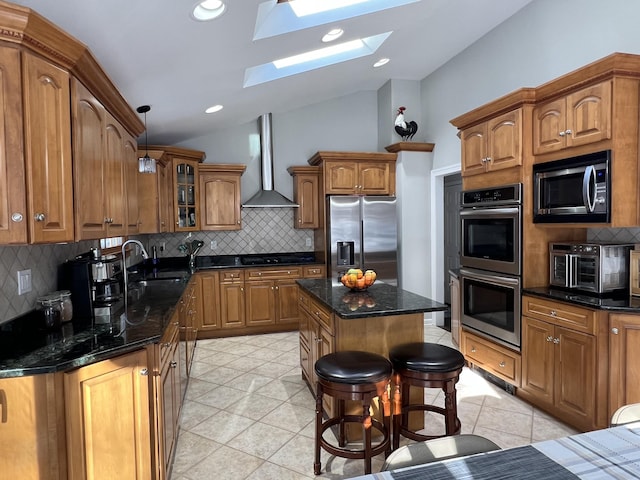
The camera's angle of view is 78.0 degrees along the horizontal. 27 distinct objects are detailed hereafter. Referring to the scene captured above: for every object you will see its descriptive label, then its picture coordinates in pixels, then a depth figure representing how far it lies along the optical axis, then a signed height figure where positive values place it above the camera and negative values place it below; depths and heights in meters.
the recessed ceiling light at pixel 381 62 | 4.65 +1.98
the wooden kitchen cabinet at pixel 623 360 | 2.34 -0.81
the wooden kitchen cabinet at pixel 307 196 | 5.48 +0.46
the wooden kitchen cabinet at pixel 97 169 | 1.77 +0.34
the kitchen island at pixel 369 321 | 2.36 -0.60
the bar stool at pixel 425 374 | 2.17 -0.82
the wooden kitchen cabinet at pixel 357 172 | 5.12 +0.74
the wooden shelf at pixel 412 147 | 5.22 +1.08
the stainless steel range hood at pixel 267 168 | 5.43 +0.88
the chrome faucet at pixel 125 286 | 2.51 -0.34
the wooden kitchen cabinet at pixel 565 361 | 2.43 -0.92
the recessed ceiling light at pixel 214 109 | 4.09 +1.29
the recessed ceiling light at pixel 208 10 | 2.06 +1.19
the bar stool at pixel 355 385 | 2.05 -0.82
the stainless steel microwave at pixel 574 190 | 2.50 +0.24
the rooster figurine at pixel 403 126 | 5.29 +1.36
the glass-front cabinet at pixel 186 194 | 4.88 +0.47
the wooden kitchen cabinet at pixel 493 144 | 3.06 +0.68
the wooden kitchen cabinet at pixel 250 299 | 4.89 -0.88
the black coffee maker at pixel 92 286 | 2.25 -0.32
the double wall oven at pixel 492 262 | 3.07 -0.30
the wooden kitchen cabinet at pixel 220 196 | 5.11 +0.46
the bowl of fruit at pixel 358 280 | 2.85 -0.37
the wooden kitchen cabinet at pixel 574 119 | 2.49 +0.72
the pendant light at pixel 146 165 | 3.04 +0.52
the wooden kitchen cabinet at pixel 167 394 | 1.95 -0.91
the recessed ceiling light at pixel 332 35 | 3.14 +1.58
